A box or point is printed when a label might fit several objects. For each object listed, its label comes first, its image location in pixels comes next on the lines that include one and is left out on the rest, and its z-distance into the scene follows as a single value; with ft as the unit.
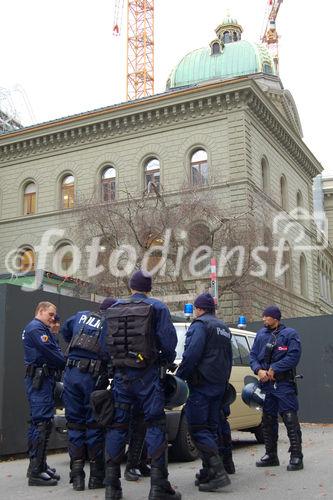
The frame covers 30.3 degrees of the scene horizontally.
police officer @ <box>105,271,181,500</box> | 18.43
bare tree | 84.02
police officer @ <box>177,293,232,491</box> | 20.47
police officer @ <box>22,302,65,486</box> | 22.17
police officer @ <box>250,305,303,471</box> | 24.30
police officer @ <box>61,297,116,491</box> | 20.70
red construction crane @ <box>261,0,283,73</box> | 311.68
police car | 27.17
